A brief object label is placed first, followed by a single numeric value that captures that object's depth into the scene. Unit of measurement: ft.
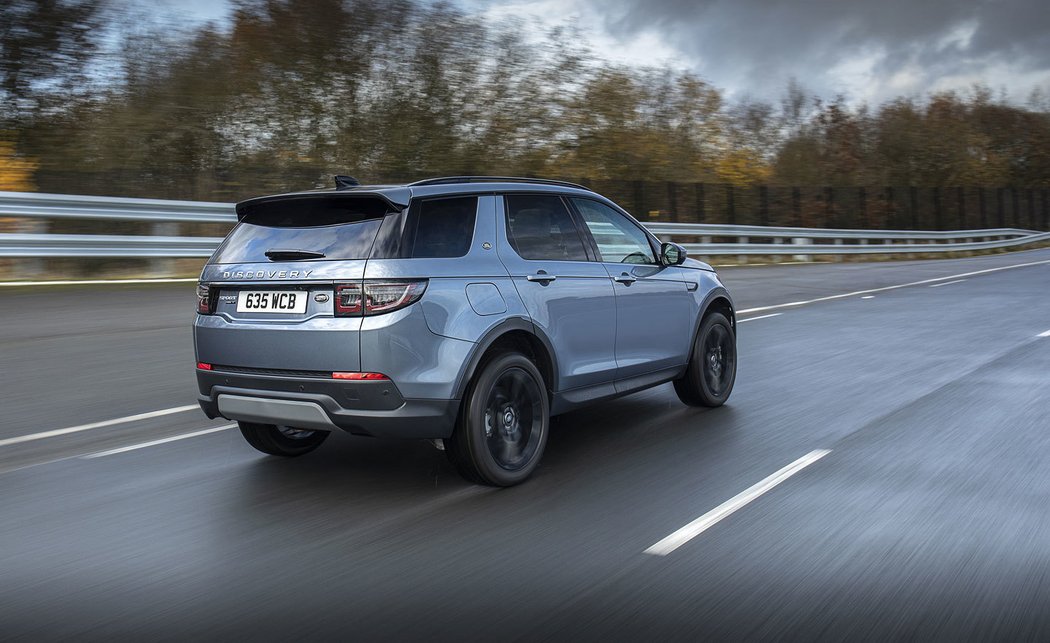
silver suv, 16.46
